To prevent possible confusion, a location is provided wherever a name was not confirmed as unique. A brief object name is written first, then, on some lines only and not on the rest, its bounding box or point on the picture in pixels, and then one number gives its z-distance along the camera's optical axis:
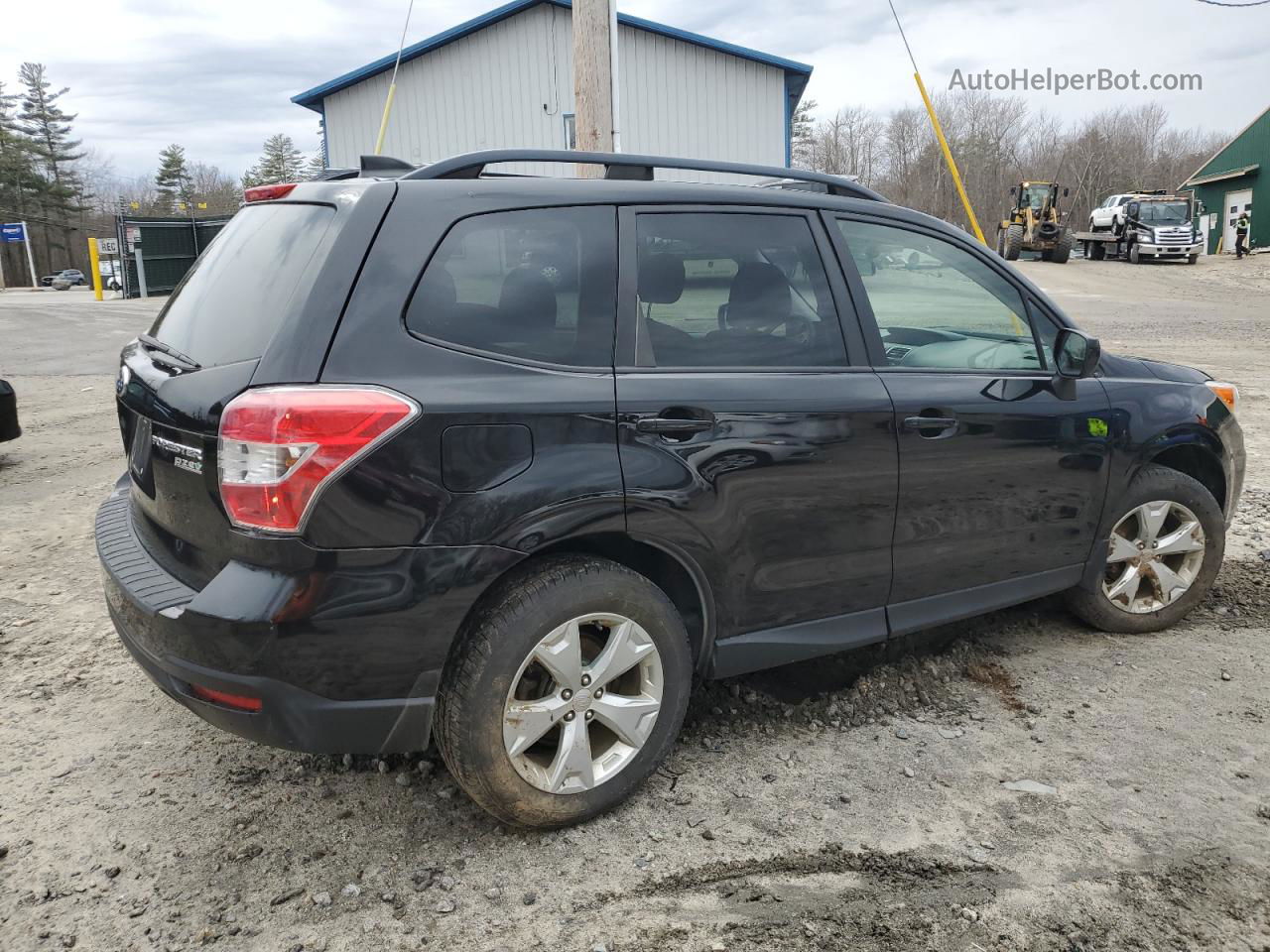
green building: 44.72
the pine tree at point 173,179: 93.56
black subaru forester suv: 2.33
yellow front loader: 35.19
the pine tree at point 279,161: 106.62
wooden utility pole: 6.72
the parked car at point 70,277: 62.62
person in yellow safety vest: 40.44
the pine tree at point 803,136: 80.49
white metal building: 20.56
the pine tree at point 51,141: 79.19
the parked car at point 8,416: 7.14
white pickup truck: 37.84
